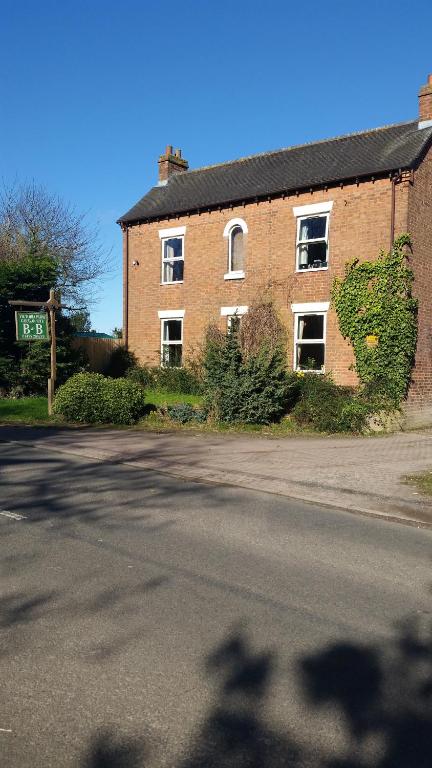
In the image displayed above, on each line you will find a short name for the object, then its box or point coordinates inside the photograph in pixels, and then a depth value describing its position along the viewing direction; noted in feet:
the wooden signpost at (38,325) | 58.23
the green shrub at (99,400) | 52.49
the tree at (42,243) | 116.26
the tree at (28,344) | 68.80
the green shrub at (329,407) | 51.78
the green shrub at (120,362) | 77.36
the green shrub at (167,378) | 69.10
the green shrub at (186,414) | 53.52
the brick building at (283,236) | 57.67
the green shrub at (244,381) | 51.85
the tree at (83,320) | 152.71
